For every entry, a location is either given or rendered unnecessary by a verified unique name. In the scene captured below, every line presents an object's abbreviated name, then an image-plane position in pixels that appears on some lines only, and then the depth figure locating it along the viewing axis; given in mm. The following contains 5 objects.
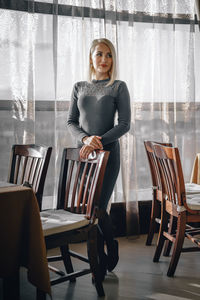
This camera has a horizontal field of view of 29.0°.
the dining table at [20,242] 1542
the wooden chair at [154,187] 2678
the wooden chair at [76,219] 1905
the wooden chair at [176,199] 2270
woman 2328
